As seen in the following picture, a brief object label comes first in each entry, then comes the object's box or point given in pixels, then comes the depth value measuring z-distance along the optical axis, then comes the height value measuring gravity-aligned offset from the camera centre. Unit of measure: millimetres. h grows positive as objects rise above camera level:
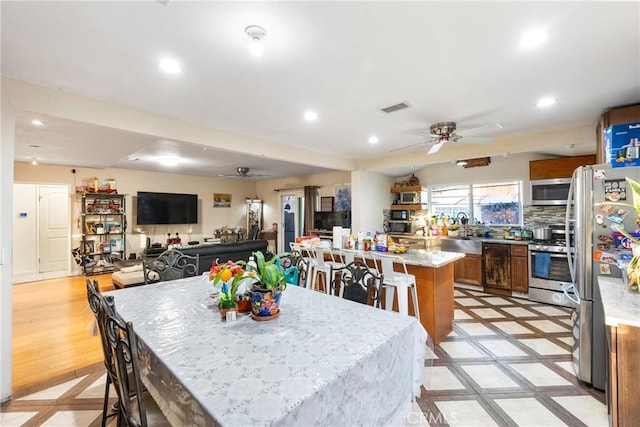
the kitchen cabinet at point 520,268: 4344 -864
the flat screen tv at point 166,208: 7020 +250
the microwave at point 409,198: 6160 +377
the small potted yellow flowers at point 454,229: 5641 -297
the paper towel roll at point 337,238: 3768 -305
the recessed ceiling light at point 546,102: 2693 +1107
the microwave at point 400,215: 6187 +0
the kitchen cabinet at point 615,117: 2684 +953
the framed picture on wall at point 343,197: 7113 +478
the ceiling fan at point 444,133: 3300 +1005
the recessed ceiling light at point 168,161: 5547 +1186
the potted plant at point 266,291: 1575 -433
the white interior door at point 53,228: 5965 -199
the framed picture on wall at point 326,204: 7531 +324
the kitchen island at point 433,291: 2863 -810
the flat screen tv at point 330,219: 6861 -84
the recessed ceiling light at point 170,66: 1998 +1126
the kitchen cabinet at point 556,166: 4203 +749
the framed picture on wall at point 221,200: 8625 +530
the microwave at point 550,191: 4363 +361
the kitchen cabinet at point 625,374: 1433 -844
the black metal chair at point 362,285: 1966 -512
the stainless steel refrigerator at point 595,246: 2125 -259
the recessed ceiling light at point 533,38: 1690 +1104
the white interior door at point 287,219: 8625 -88
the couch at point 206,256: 4371 -674
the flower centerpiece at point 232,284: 1620 -397
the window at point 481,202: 5102 +245
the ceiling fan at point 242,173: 6648 +1165
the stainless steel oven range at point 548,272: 4023 -864
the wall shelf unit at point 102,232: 6141 -310
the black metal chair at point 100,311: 1343 -474
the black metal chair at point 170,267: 2745 -509
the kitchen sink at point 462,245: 4816 -544
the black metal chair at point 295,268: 2590 -508
